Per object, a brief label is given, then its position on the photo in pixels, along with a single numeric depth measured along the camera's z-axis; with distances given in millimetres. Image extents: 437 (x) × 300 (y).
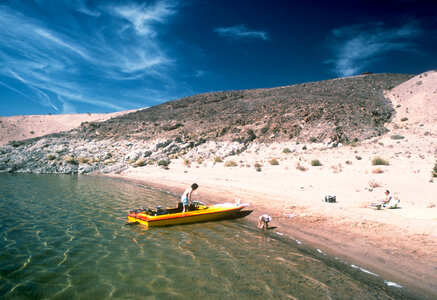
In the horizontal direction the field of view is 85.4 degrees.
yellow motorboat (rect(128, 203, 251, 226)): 9242
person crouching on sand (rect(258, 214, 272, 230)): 8984
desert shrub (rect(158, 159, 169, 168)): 29497
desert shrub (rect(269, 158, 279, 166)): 22641
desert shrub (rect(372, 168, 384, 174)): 15922
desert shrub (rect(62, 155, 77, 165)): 33125
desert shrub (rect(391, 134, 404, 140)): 26819
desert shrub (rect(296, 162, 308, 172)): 19377
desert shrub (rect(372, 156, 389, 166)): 17641
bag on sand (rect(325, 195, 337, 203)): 11936
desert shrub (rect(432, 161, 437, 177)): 13571
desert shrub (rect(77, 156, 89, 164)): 33341
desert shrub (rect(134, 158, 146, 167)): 30955
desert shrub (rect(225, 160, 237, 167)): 24906
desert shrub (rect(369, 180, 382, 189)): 13609
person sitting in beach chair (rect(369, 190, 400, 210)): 10083
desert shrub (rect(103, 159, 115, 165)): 32753
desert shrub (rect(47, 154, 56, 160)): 33906
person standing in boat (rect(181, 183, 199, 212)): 10047
